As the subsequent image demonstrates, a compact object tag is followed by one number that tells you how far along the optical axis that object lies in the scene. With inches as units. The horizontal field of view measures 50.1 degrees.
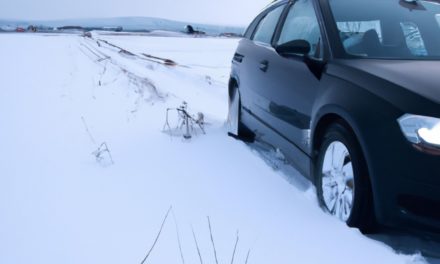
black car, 93.2
